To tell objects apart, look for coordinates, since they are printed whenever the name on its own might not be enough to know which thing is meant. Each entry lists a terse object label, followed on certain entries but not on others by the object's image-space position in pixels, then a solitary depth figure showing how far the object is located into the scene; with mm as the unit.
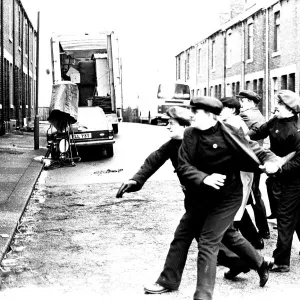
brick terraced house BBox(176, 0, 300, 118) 29625
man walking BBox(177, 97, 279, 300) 5574
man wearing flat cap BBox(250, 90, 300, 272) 6891
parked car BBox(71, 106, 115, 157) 19016
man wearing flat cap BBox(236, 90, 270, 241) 8383
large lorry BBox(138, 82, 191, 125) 45812
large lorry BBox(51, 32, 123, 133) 24469
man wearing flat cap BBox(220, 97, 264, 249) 7812
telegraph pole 21156
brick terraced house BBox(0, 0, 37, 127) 30984
